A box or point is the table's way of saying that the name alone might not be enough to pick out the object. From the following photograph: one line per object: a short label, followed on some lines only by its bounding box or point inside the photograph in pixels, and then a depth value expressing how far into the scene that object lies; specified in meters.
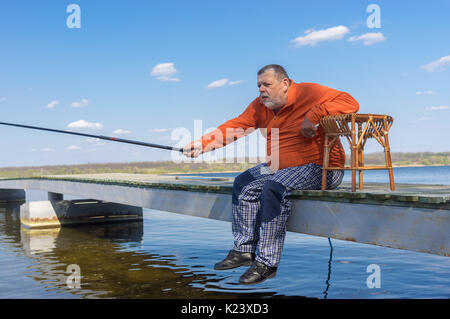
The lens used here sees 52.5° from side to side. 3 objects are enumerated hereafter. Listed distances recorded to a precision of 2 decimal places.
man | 5.02
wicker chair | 4.88
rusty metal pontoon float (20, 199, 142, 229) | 16.13
